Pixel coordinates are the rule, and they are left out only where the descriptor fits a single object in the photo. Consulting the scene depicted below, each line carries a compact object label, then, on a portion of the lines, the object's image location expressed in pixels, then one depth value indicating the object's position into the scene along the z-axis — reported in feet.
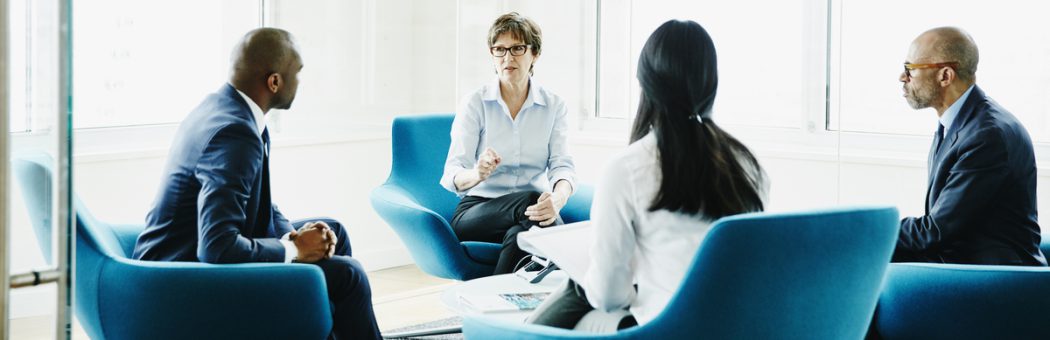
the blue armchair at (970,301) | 9.87
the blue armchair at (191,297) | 9.41
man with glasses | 10.72
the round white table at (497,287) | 10.21
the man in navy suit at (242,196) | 9.55
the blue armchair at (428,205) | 13.28
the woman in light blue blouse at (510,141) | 13.76
